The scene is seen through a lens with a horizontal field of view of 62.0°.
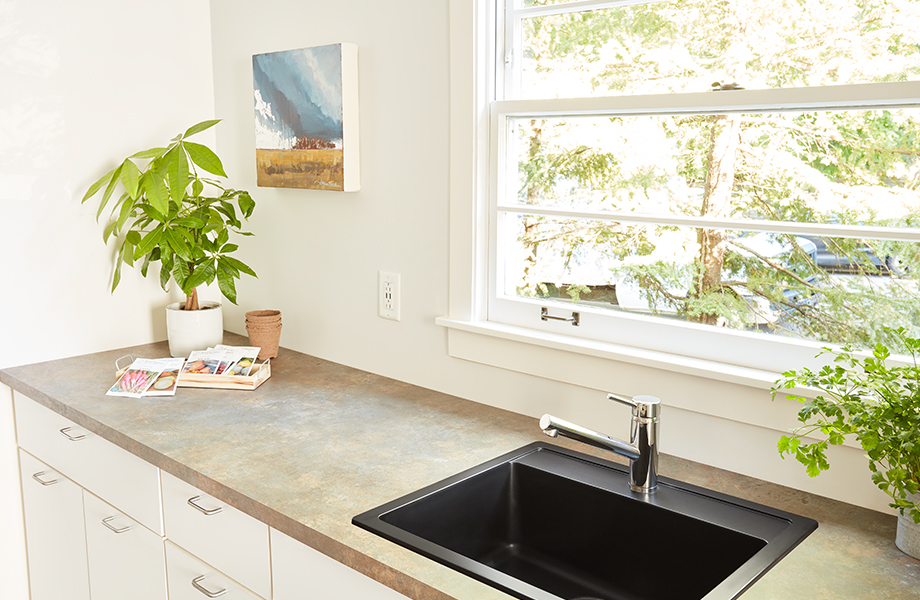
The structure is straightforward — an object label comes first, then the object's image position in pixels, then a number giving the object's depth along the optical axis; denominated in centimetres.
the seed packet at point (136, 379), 189
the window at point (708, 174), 125
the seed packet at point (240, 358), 196
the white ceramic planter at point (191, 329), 220
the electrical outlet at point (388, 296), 198
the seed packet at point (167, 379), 189
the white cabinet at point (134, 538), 130
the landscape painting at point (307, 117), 196
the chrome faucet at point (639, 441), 134
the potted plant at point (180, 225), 207
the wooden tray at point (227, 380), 193
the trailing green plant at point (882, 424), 105
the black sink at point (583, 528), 122
